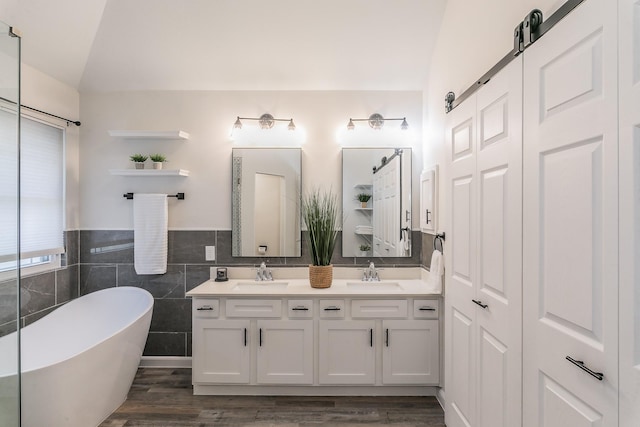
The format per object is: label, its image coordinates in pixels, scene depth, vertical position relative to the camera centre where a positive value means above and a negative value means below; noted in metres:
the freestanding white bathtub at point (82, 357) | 1.87 -0.99
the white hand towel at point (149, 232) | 2.93 -0.18
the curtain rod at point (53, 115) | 2.62 +0.81
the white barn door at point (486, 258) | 1.47 -0.24
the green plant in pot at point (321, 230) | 2.73 -0.15
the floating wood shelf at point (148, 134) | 2.90 +0.68
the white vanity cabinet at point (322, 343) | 2.55 -1.01
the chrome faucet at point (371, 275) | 2.95 -0.56
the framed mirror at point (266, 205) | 3.06 +0.06
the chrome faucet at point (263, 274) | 2.98 -0.56
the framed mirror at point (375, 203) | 3.03 +0.08
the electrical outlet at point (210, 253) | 3.08 -0.38
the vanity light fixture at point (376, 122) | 3.01 +0.81
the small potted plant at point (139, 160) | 2.96 +0.46
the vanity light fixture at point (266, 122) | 2.99 +0.81
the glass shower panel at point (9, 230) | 1.58 -0.09
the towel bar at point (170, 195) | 3.04 +0.14
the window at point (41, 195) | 2.64 +0.13
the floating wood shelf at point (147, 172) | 2.90 +0.35
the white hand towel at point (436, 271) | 2.42 -0.44
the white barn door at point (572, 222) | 0.99 -0.03
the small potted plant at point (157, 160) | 2.97 +0.46
